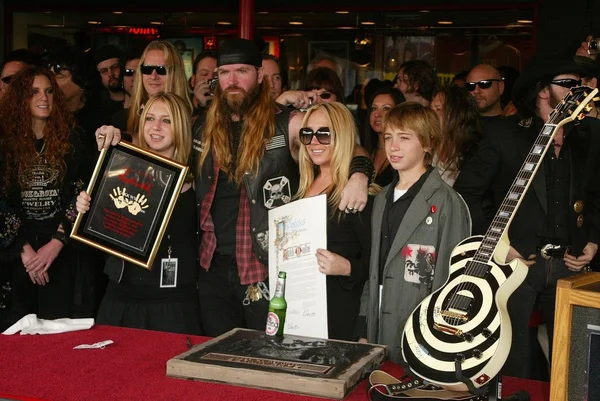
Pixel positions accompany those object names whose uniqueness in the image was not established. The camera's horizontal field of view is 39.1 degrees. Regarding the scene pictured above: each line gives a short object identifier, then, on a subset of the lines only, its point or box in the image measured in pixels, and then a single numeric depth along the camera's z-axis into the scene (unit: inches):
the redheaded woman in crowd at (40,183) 202.8
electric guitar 100.7
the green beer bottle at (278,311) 123.1
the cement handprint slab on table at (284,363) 105.7
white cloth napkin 133.6
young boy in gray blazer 149.3
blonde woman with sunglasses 160.1
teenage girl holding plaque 171.5
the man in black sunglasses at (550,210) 169.9
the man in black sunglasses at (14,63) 243.0
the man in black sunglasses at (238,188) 171.3
